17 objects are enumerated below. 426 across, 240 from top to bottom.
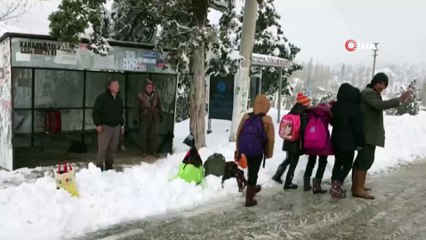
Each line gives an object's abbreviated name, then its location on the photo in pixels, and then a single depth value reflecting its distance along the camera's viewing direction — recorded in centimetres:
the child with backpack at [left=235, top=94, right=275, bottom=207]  651
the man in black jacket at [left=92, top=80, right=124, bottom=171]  813
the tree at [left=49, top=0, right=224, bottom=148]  895
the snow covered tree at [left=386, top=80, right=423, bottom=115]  4059
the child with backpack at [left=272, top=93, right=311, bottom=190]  739
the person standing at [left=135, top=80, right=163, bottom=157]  1062
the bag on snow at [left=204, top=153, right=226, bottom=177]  768
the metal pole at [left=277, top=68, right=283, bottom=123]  1427
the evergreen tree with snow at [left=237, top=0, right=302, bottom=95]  2327
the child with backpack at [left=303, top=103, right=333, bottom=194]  727
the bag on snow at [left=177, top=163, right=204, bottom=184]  729
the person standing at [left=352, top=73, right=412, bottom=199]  705
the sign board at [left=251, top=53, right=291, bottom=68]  1294
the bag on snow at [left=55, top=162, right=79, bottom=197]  634
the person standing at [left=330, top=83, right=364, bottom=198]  702
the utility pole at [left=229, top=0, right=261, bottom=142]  1108
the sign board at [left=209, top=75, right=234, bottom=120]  1225
